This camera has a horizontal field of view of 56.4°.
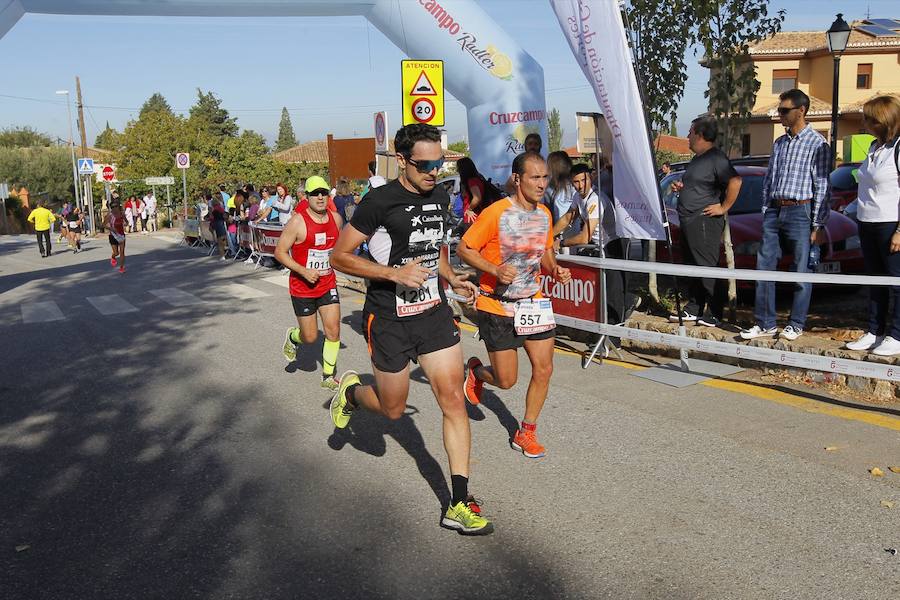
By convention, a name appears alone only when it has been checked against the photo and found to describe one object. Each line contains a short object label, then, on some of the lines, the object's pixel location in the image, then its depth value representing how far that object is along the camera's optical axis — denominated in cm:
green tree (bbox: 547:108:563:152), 9800
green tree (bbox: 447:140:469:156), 7516
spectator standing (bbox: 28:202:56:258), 2547
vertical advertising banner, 727
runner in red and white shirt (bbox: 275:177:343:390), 740
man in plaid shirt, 702
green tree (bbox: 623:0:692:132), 1084
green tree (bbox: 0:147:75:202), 6938
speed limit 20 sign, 1171
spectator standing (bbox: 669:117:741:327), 778
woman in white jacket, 627
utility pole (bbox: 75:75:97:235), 4053
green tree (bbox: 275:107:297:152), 14750
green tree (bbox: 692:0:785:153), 922
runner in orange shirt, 522
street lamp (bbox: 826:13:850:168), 1386
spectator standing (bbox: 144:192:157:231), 3912
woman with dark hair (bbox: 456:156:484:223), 945
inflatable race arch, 1358
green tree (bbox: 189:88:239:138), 9825
